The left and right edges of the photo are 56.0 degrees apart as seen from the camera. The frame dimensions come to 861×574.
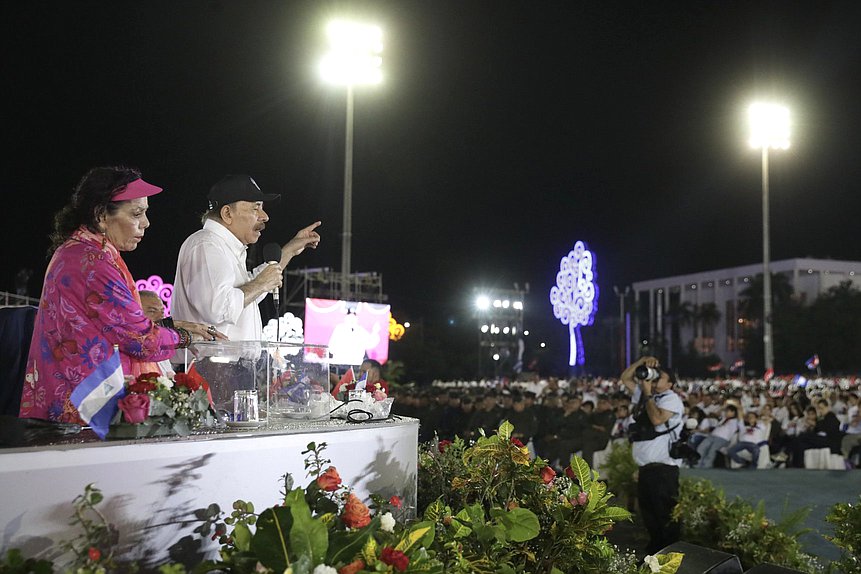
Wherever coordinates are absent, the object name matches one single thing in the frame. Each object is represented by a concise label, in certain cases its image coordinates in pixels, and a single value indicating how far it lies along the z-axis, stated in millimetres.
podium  2822
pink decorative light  25750
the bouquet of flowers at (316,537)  2010
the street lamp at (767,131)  26531
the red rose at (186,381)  2604
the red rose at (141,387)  2480
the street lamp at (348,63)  14875
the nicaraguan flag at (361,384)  3445
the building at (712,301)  104312
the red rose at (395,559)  2059
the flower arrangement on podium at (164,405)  2402
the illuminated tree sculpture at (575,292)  30812
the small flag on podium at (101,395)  2400
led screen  19547
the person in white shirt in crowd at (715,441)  14406
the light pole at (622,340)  85462
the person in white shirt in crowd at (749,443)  14070
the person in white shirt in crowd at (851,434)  14630
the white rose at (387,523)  2328
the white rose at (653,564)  3055
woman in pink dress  2617
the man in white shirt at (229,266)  3365
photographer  7578
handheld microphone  3559
